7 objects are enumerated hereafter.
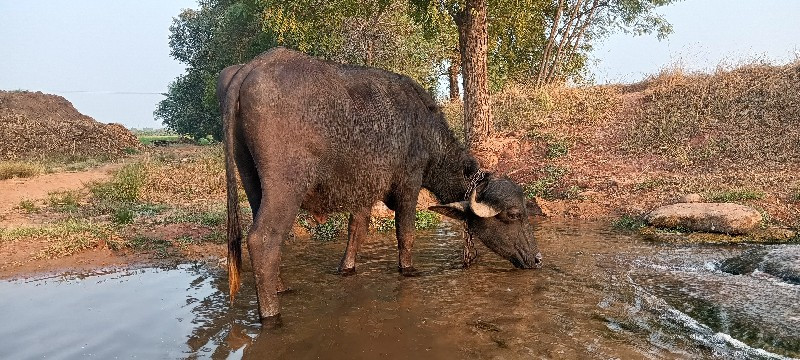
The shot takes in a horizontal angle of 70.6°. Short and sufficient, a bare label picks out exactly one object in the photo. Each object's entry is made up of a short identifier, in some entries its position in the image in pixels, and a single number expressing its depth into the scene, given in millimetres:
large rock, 7988
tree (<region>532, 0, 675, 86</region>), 23562
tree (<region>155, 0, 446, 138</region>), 14133
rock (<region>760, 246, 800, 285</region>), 5820
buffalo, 4766
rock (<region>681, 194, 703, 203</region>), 9375
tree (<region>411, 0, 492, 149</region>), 13102
